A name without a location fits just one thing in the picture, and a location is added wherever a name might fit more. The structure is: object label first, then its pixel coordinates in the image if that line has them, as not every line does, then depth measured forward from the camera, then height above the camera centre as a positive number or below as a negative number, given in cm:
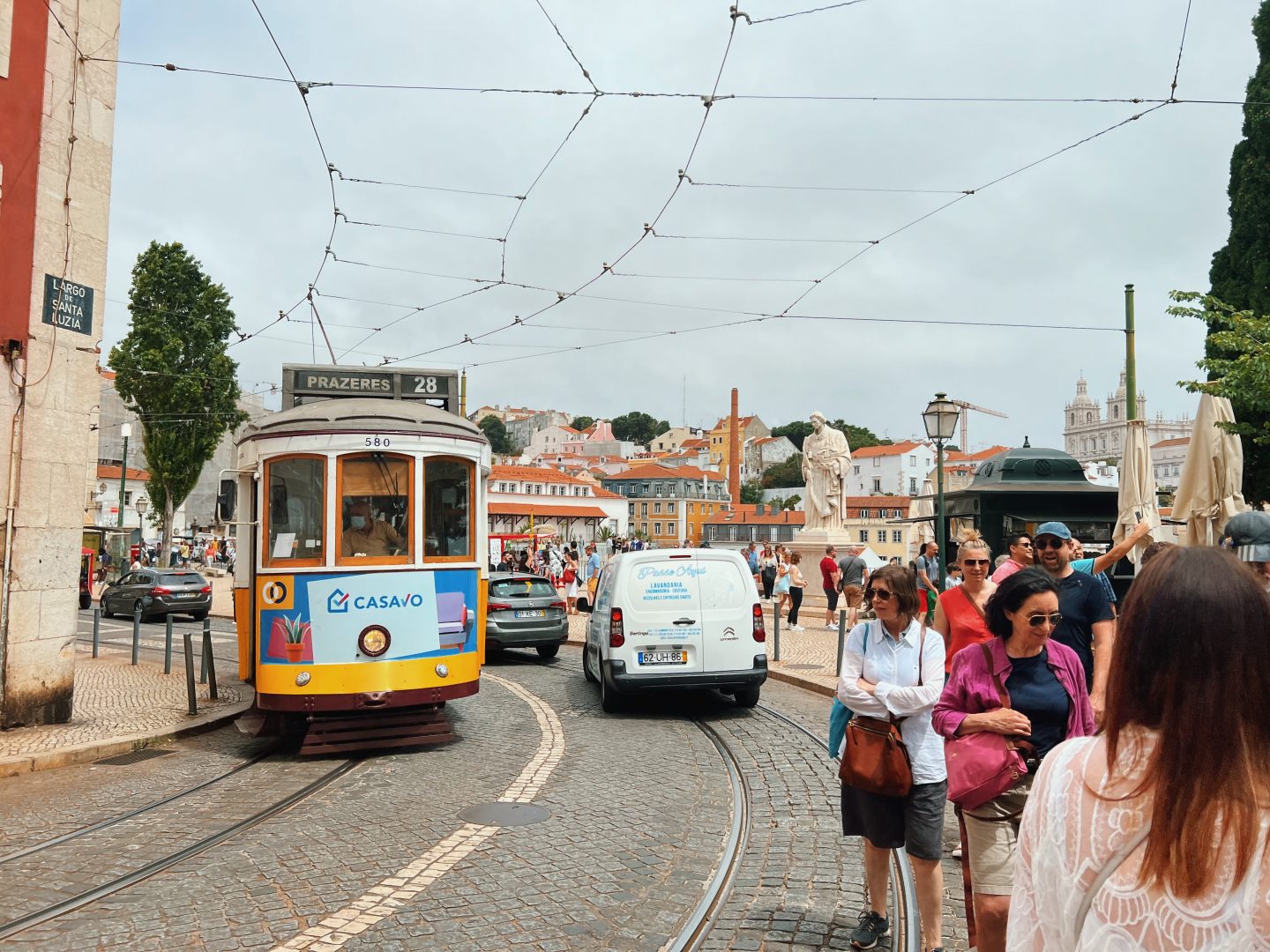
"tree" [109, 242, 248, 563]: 3978 +639
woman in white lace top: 157 -40
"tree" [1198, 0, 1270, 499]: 2661 +858
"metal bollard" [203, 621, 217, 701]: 1245 -158
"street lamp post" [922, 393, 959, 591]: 1478 +174
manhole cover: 690 -189
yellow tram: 905 -31
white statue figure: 2712 +173
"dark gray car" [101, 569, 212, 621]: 2727 -156
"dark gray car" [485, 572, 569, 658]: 1706 -128
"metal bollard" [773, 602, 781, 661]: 1555 -151
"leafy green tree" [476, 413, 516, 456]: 16062 +1643
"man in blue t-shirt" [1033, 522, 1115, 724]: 513 -37
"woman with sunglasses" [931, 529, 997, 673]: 539 -33
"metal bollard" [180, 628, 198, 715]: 1145 -163
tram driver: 925 +0
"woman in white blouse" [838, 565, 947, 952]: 457 -85
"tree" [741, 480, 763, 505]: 13325 +618
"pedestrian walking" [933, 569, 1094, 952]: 380 -60
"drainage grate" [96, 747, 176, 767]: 948 -208
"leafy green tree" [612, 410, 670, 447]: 18162 +1957
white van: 1116 -97
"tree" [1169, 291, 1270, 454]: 1455 +272
